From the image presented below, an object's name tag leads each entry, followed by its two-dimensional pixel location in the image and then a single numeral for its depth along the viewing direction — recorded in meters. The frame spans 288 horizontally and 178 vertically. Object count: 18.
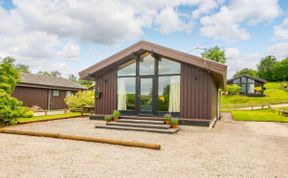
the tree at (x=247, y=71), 75.14
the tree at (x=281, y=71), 63.94
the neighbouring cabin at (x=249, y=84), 39.42
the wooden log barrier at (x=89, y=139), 5.44
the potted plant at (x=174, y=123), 8.45
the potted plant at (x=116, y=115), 9.60
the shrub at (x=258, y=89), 39.05
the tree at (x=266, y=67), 68.53
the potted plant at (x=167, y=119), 8.66
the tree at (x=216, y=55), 46.79
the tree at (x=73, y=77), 63.73
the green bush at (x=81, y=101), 15.23
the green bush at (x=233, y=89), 39.06
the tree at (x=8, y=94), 8.69
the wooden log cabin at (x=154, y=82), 9.27
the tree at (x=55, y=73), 68.49
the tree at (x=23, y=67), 58.06
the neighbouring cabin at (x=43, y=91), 17.07
